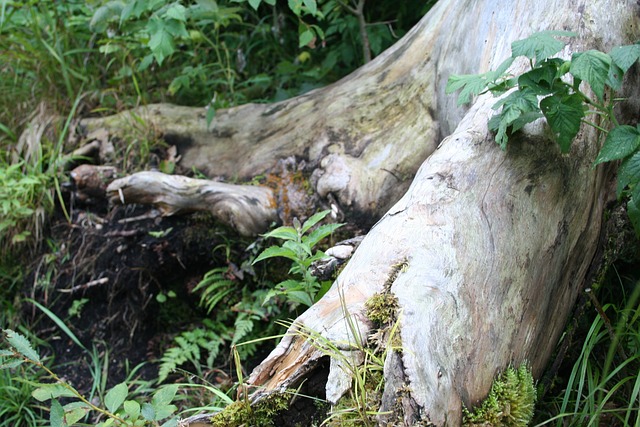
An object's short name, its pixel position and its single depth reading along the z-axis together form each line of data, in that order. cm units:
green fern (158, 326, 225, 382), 337
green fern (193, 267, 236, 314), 350
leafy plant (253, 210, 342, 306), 248
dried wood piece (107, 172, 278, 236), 346
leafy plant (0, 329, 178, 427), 188
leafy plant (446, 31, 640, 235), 190
